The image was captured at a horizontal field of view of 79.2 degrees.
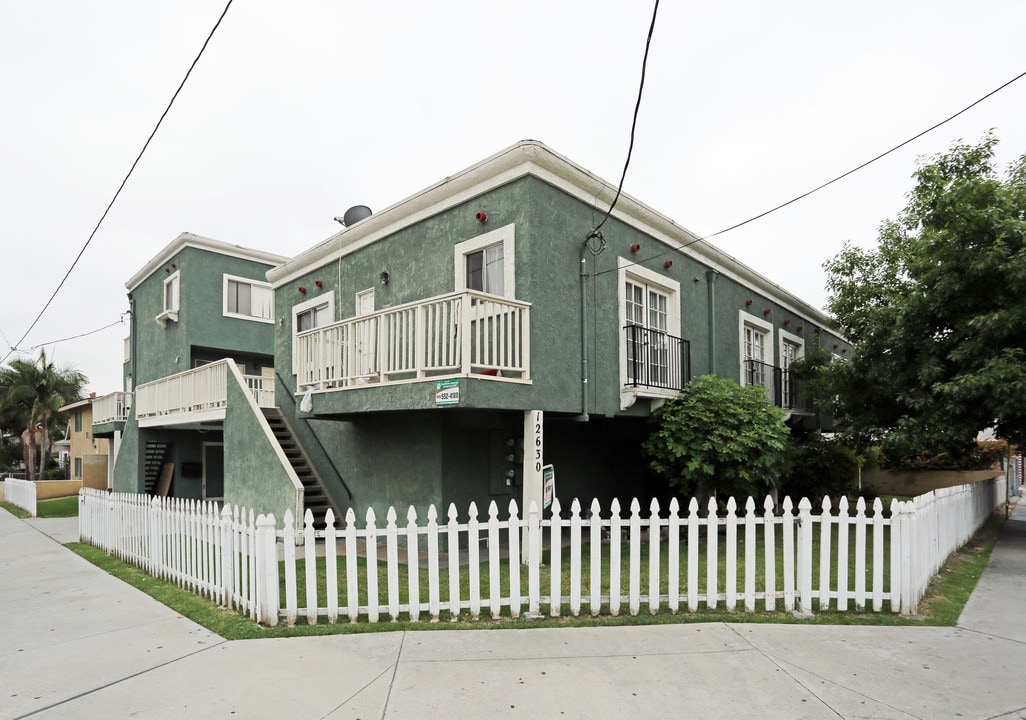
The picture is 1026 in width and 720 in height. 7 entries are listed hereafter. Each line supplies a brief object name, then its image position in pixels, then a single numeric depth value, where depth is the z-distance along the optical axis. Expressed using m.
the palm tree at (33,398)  35.06
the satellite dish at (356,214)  13.79
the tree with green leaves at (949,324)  10.08
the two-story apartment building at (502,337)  8.68
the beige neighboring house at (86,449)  26.00
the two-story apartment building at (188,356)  15.23
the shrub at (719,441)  9.79
